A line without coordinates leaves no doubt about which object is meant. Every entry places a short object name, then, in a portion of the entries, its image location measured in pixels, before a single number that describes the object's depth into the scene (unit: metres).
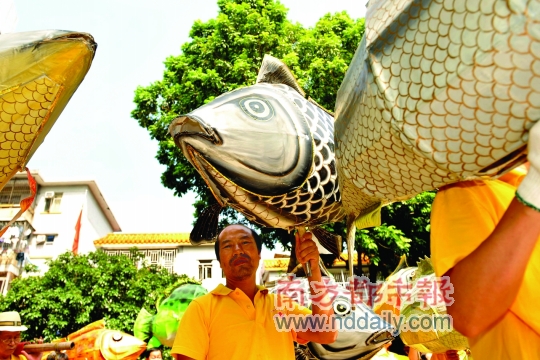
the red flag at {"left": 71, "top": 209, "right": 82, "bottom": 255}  20.59
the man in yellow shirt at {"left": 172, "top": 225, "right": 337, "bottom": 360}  2.08
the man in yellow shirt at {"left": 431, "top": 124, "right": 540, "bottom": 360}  0.97
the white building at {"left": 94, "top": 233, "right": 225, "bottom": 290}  20.14
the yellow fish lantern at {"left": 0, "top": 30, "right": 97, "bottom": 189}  1.47
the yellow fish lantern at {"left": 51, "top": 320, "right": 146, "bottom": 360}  6.00
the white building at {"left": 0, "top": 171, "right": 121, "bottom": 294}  18.50
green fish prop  4.45
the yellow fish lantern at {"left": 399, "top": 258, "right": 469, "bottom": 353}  2.90
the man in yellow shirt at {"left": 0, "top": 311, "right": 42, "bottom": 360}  4.31
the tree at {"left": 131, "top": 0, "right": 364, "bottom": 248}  8.85
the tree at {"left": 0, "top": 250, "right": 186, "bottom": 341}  12.27
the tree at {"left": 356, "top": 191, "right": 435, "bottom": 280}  8.45
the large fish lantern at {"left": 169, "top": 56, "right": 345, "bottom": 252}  1.79
